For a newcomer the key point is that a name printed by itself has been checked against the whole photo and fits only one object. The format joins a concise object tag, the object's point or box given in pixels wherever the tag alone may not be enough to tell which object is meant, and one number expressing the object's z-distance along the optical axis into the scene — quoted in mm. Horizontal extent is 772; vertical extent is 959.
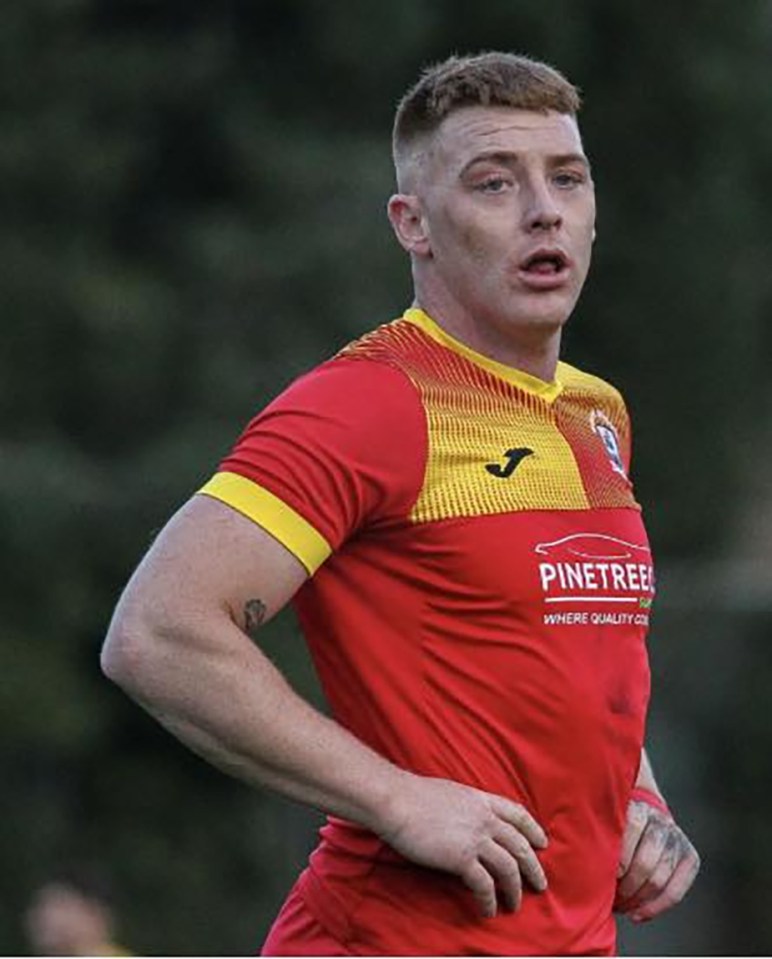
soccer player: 8930
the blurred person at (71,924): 24187
